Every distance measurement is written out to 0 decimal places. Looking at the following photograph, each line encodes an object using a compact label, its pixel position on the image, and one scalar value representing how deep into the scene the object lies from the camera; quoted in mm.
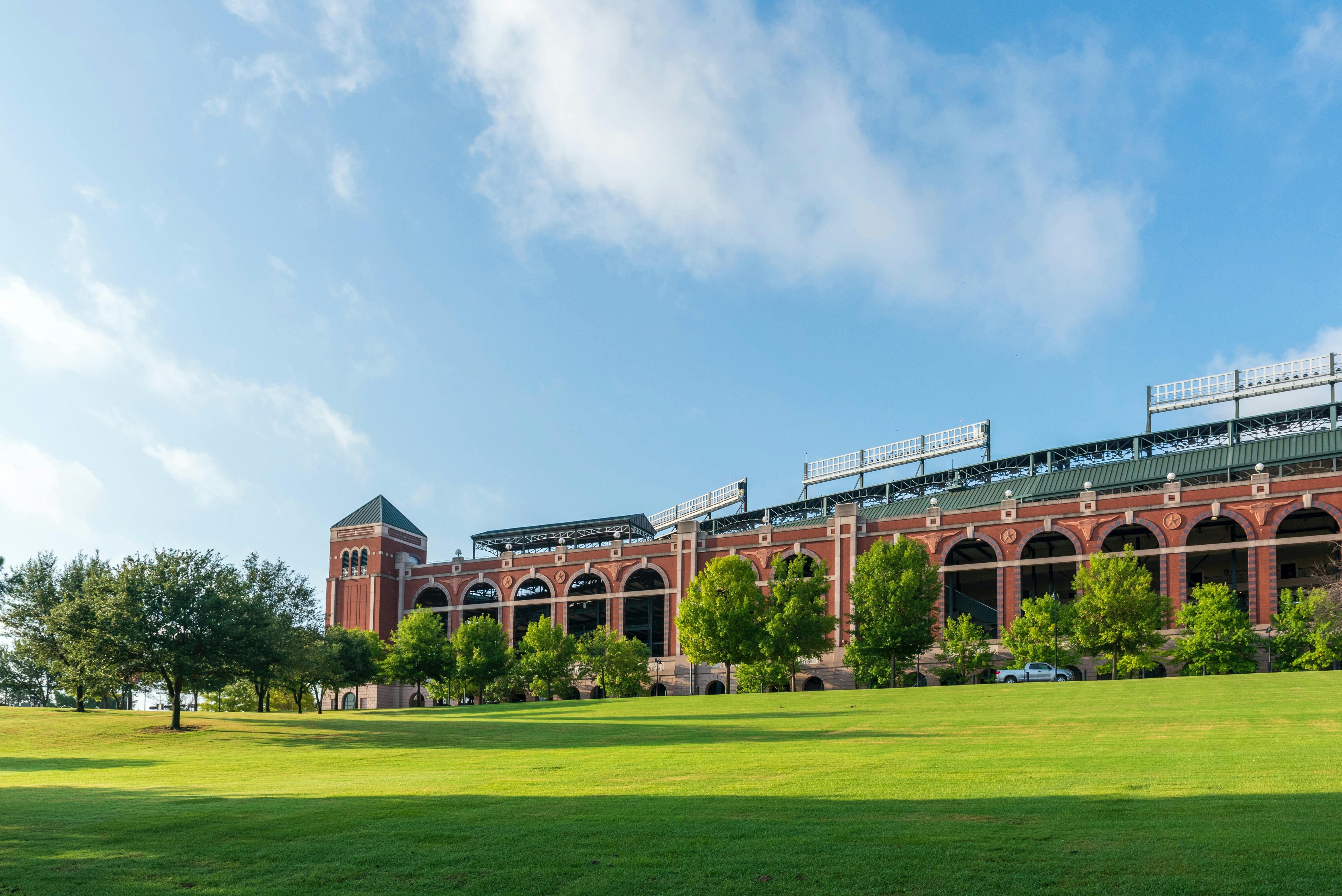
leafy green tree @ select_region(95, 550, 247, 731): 44500
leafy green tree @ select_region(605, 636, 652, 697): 77938
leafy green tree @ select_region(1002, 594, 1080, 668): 65500
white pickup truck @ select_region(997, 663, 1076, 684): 61750
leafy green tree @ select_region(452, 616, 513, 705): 76688
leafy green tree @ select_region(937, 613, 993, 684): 69938
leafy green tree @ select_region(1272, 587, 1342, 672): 62375
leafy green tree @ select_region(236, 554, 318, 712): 46031
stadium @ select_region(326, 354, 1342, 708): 76125
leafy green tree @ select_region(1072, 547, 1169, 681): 62719
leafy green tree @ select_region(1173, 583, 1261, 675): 65188
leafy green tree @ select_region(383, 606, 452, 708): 77750
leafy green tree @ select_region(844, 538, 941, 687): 63562
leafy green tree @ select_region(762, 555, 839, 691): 65500
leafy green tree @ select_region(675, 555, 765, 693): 66500
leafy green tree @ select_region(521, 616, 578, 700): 78312
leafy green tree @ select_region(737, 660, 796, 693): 67938
